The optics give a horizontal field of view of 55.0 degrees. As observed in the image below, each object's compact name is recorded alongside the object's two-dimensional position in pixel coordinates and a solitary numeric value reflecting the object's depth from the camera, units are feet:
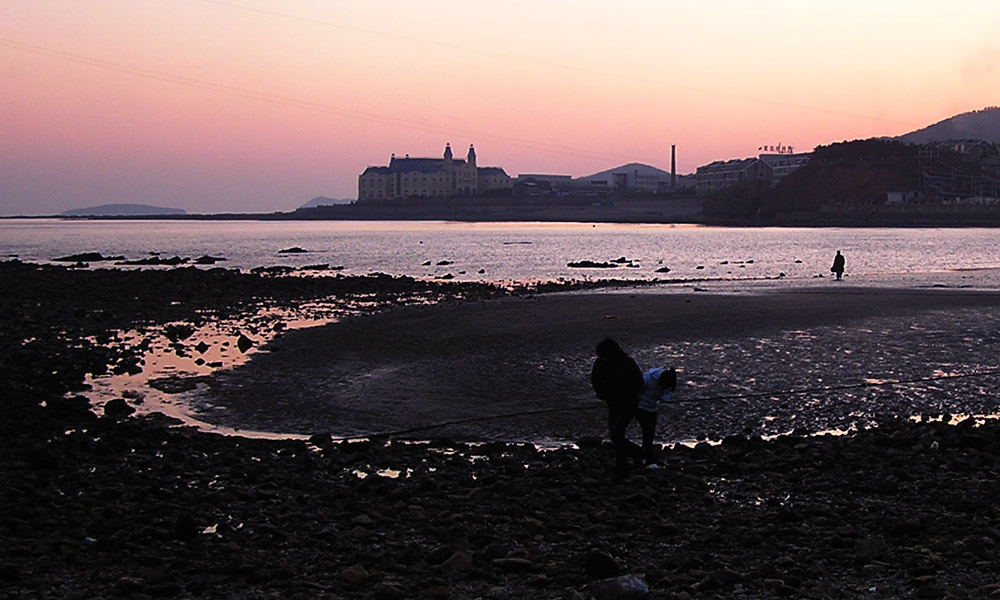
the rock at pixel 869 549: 25.77
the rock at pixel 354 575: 24.84
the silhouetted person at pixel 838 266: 149.59
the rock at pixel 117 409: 50.63
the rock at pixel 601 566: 24.80
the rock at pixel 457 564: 25.52
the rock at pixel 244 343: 75.92
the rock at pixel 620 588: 23.07
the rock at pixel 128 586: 23.91
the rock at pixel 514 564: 25.63
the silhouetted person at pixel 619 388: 35.73
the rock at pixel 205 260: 223.71
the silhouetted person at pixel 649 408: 36.55
